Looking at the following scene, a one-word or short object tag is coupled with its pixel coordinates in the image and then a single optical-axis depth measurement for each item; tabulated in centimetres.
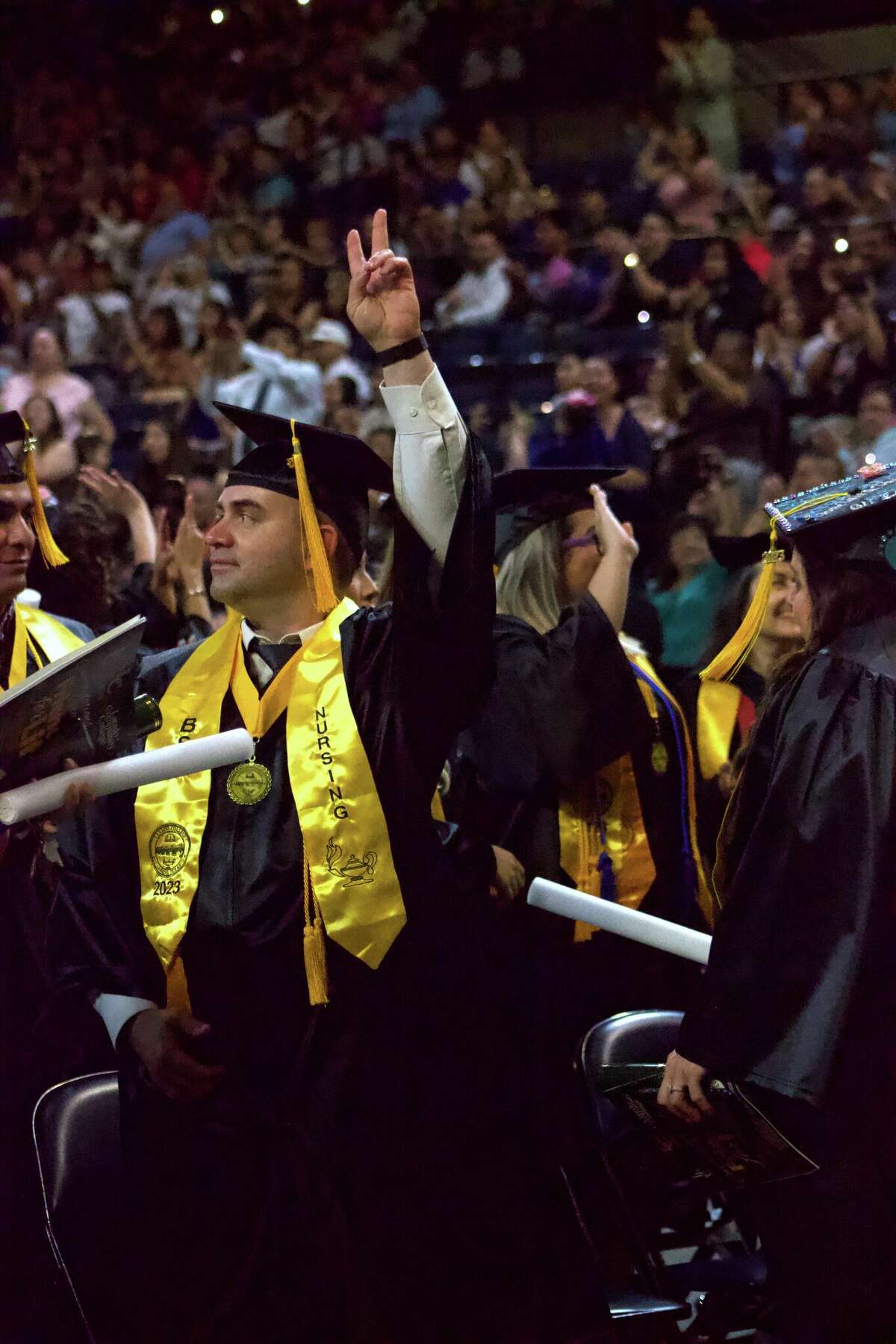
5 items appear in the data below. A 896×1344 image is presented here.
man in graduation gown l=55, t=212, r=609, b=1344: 481
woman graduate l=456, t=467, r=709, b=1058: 648
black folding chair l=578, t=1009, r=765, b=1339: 523
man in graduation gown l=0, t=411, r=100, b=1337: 604
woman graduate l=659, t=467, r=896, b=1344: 415
